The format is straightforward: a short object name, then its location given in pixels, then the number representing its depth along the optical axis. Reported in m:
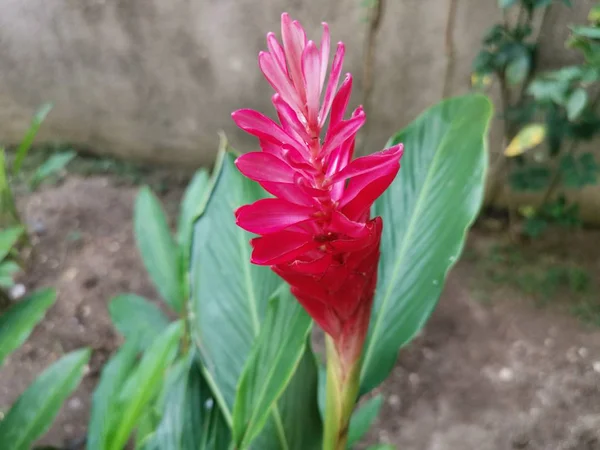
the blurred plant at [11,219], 1.06
